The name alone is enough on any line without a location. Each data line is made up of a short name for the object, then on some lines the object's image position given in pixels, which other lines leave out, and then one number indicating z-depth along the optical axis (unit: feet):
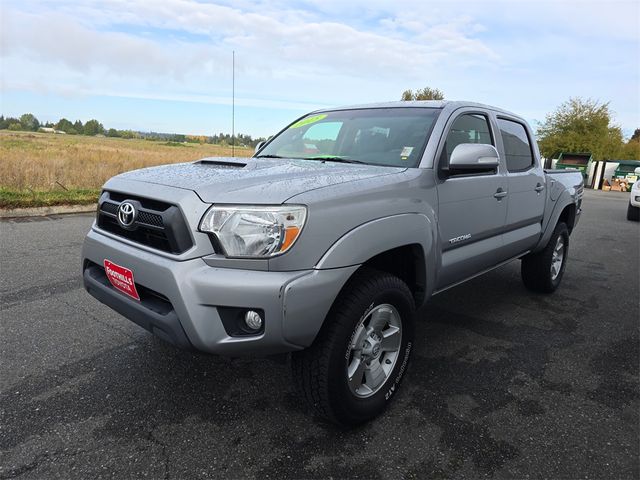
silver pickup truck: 6.68
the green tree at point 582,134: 108.58
